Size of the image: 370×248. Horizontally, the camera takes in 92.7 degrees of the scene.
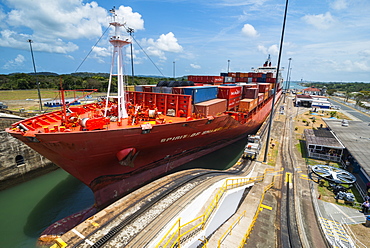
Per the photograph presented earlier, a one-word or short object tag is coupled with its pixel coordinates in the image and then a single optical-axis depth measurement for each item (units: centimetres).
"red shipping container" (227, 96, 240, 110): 2308
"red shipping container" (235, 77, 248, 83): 4688
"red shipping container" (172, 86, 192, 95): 1811
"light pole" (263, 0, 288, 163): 1607
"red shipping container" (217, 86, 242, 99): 2242
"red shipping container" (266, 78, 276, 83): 4997
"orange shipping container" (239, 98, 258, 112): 2456
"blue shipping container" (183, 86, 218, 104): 1797
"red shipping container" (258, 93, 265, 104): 3202
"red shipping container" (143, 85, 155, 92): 2101
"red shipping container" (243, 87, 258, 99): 2783
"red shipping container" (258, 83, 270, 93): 3612
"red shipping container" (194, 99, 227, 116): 1748
